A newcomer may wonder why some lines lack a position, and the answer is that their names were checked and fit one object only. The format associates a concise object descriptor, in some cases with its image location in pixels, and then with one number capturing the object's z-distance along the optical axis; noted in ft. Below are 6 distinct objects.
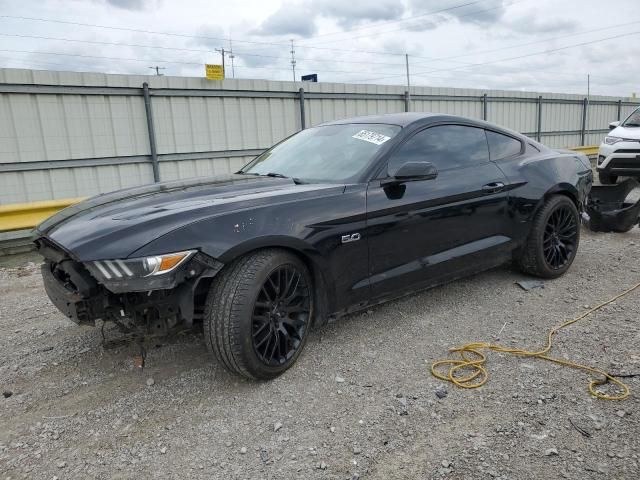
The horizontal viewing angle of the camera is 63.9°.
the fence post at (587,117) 61.18
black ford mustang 8.54
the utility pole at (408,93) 40.60
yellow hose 9.23
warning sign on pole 29.17
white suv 29.89
